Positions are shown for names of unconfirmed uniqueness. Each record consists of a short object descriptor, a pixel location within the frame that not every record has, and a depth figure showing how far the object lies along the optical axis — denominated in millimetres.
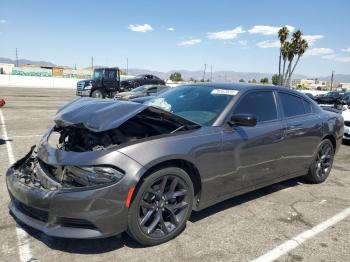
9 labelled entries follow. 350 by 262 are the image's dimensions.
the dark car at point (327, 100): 11739
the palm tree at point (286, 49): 43000
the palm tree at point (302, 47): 42688
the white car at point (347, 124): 8901
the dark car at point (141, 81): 25831
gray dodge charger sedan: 2912
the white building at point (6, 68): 70650
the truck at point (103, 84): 23016
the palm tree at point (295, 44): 42688
